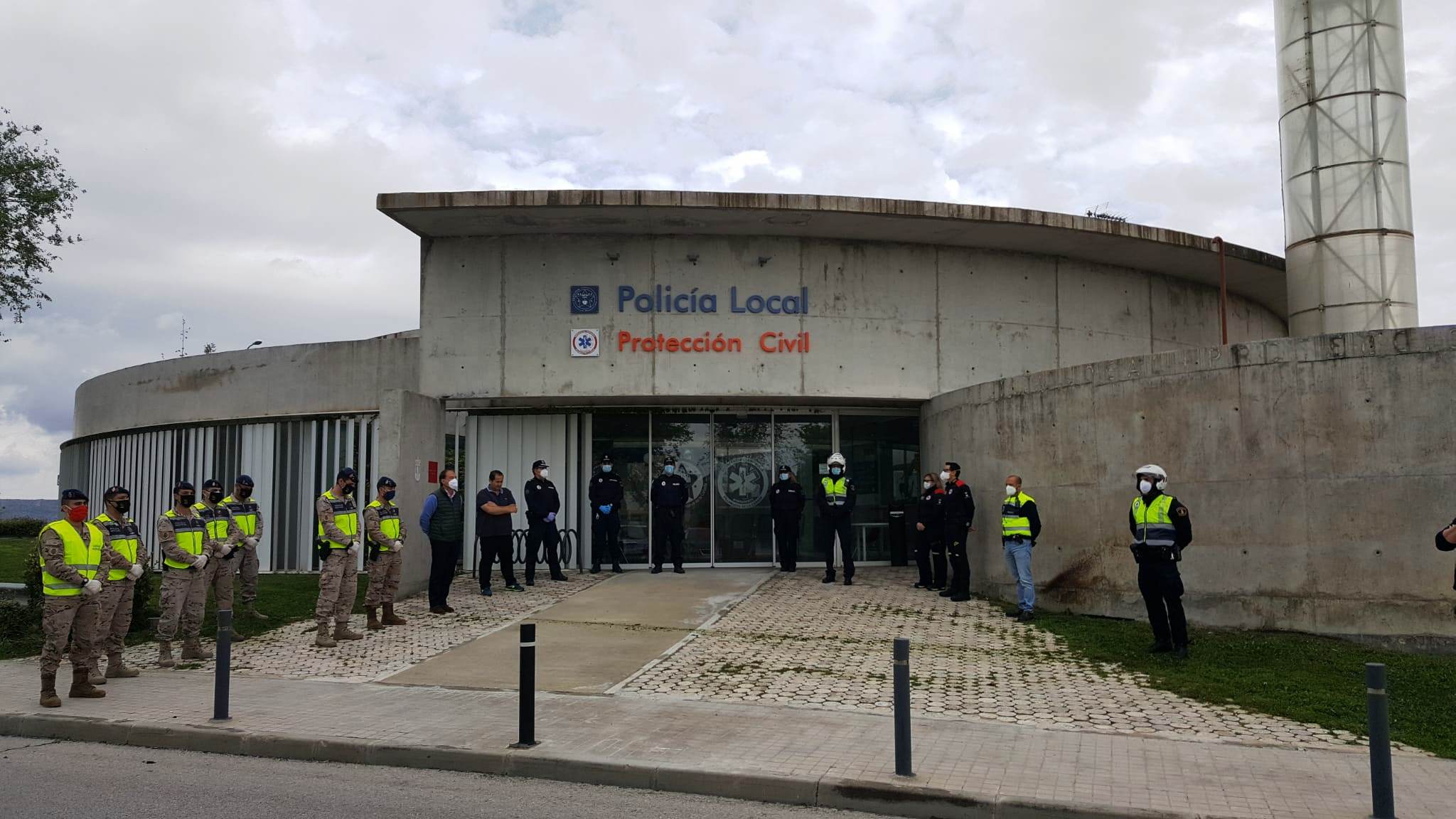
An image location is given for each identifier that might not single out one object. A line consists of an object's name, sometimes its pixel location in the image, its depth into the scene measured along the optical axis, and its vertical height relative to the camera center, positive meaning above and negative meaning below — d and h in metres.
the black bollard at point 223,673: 8.21 -1.46
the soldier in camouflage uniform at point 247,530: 13.09 -0.58
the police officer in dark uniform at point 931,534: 14.66 -0.84
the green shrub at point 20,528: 32.69 -1.30
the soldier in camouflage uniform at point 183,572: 10.90 -0.93
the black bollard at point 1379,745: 5.51 -1.44
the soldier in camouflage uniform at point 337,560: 11.84 -0.87
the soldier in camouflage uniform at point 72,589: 8.90 -0.88
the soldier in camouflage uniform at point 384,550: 12.62 -0.83
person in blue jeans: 12.80 -0.74
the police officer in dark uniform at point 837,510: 15.65 -0.51
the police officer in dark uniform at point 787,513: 16.66 -0.58
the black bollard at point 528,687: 7.37 -1.45
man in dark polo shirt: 14.44 -0.54
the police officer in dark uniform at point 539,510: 15.53 -0.44
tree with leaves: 22.27 +5.83
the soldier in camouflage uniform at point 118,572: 9.79 -0.82
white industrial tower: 17.86 +5.09
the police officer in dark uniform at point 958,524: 13.96 -0.66
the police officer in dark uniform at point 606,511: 16.83 -0.52
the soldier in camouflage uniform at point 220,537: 12.07 -0.62
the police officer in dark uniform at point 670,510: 17.08 -0.52
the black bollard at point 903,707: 6.47 -1.42
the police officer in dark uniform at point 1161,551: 10.11 -0.75
